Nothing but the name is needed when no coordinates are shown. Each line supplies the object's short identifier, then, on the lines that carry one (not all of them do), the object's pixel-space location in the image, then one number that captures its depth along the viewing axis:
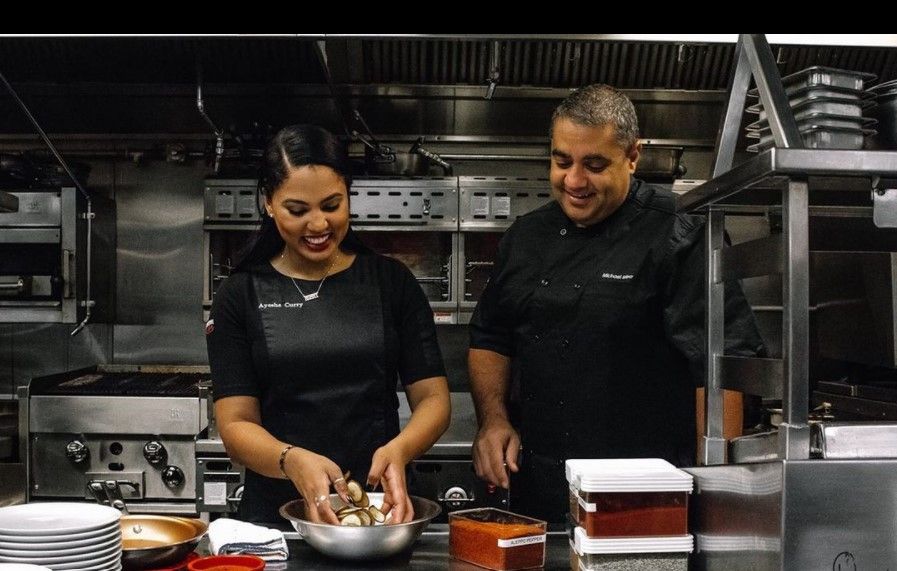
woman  2.08
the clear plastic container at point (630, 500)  1.37
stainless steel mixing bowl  1.50
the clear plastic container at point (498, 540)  1.49
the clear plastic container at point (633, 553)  1.36
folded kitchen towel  1.57
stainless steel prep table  1.57
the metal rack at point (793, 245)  1.21
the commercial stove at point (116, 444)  3.57
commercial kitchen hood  4.13
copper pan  1.48
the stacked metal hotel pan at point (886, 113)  1.35
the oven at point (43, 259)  3.81
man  2.18
